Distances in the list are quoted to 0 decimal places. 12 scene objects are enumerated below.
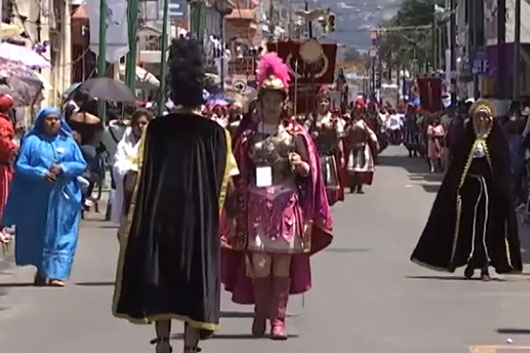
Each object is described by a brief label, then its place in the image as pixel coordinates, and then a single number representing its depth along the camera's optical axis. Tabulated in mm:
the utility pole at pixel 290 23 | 120600
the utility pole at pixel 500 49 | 41534
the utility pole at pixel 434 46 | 107750
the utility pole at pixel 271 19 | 126212
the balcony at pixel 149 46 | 55662
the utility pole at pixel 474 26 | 60122
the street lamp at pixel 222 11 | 61303
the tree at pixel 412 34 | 132500
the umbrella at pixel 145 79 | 46375
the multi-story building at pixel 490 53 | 45719
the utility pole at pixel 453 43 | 70375
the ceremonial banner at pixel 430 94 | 54844
